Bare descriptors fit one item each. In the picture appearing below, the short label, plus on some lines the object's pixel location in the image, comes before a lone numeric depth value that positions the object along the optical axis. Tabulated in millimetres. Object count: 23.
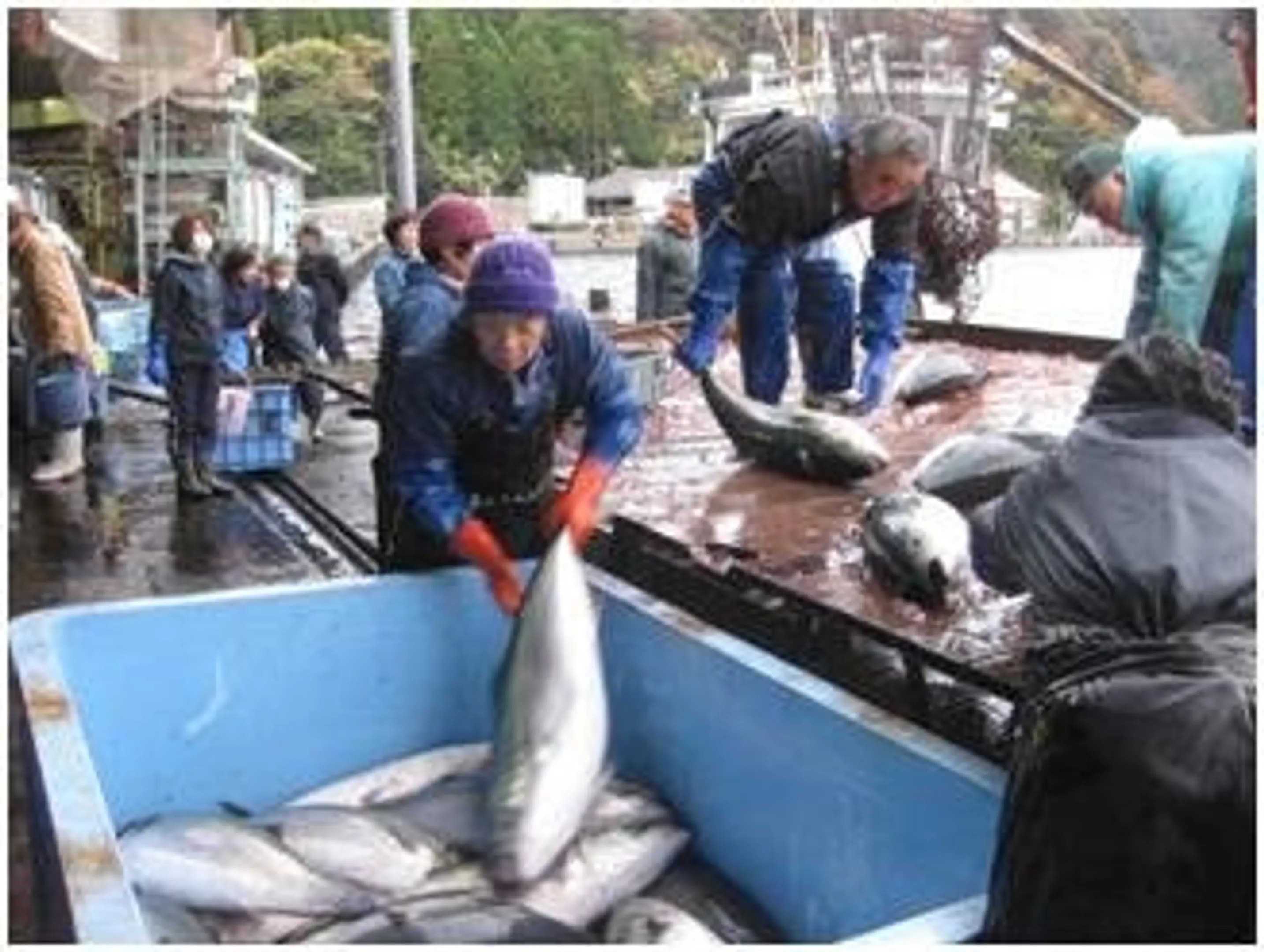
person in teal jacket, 4344
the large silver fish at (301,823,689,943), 2893
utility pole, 12250
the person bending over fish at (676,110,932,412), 5887
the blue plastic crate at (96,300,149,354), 14320
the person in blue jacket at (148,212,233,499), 9047
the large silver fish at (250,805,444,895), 3230
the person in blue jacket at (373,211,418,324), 9383
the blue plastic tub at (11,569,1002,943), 2846
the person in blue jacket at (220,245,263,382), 10547
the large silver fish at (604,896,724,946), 3016
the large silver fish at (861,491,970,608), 4008
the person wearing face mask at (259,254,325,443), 11984
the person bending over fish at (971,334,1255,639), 2250
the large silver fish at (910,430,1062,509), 4883
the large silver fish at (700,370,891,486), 5613
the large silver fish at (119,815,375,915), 3115
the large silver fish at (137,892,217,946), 2855
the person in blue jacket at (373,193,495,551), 4496
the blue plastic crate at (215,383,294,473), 9867
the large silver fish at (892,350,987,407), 7730
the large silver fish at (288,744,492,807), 3701
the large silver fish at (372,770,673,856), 3266
